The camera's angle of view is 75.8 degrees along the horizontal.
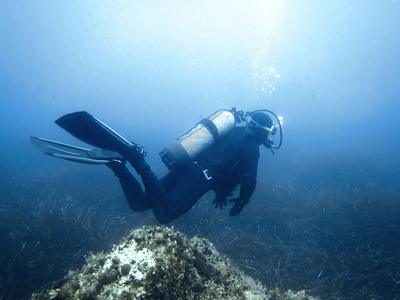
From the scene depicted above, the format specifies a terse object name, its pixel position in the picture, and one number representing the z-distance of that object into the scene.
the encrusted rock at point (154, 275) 0.75
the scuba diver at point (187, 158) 1.44
